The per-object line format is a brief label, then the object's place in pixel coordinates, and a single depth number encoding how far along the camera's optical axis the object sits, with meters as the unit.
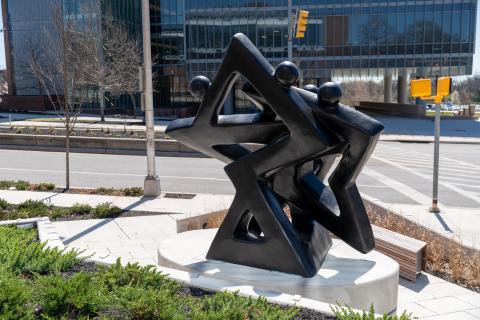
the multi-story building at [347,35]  46.91
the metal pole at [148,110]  13.40
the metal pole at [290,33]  21.47
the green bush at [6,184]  14.23
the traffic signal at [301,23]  19.81
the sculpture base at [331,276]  6.11
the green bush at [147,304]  4.87
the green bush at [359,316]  4.62
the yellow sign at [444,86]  12.20
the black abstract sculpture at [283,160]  6.40
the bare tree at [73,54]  14.52
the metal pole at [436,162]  12.31
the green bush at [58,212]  11.00
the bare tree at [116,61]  36.22
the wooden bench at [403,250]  7.61
